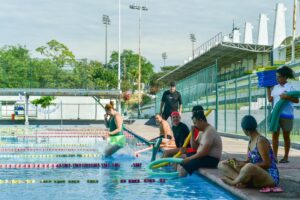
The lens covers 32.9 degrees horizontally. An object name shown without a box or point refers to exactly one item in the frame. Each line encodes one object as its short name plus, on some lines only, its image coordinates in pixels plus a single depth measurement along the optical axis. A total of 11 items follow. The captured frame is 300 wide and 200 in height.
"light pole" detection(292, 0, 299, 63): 36.64
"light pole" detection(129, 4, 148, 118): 68.78
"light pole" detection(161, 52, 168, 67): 143.00
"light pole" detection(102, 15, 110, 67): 83.27
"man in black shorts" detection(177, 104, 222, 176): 7.83
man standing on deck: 14.48
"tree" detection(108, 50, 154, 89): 101.26
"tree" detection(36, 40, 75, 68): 77.38
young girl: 8.46
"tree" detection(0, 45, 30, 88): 48.59
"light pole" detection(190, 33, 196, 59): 114.75
